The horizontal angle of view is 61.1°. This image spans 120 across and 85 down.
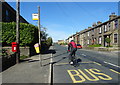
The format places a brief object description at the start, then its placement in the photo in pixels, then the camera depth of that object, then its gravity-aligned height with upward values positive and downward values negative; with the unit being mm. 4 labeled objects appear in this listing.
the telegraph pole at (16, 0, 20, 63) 7820 +1525
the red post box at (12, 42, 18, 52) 7296 -323
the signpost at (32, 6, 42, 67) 7215 +1889
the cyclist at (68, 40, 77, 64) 7583 -405
